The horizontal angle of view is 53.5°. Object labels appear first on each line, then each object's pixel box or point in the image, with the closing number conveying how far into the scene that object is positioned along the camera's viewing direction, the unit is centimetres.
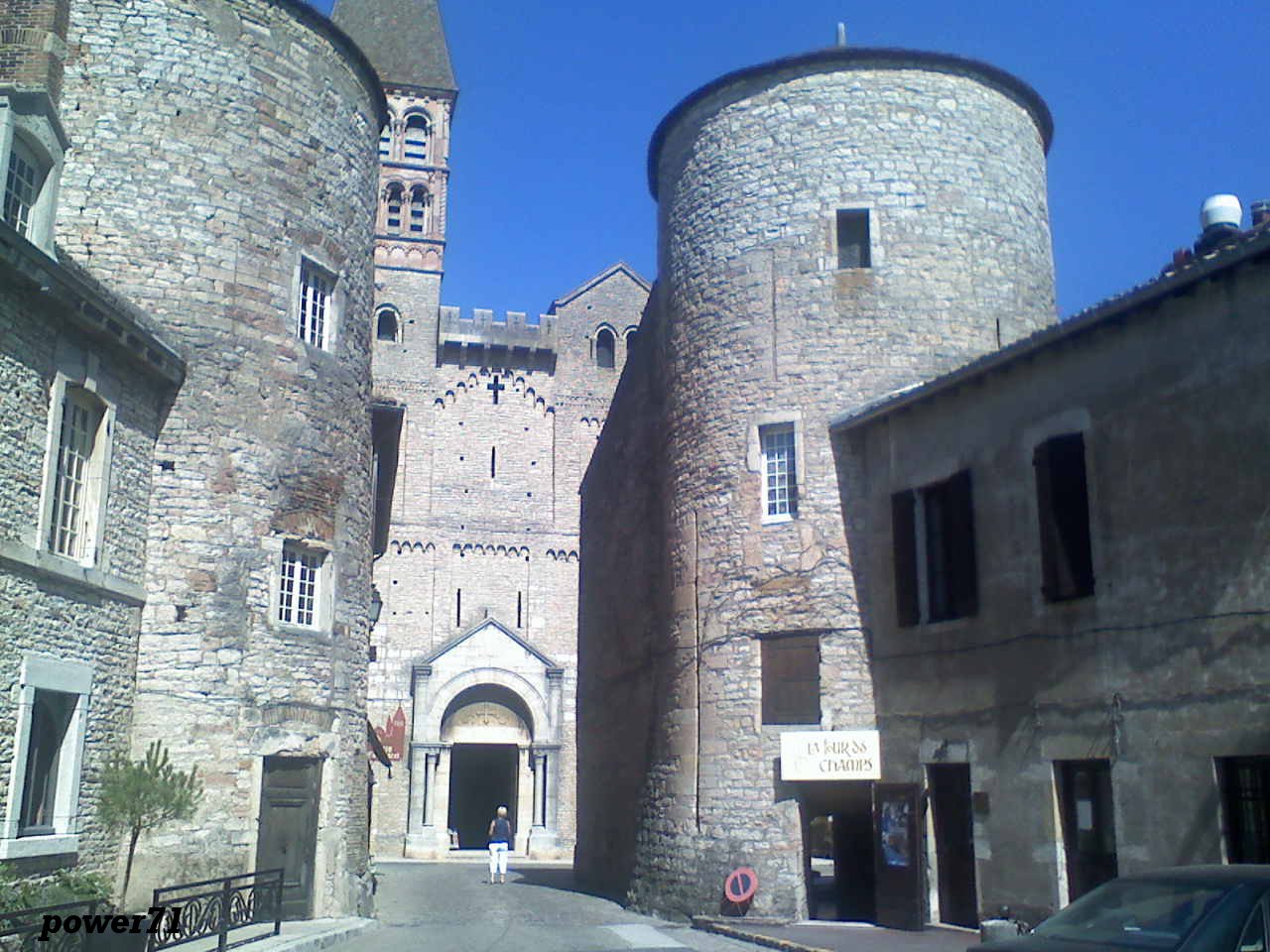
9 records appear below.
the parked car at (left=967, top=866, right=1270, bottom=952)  661
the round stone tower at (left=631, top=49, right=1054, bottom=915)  1698
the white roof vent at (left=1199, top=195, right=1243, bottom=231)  1614
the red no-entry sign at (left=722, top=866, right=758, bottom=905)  1641
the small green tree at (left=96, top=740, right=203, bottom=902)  1297
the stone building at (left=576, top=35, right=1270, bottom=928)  1198
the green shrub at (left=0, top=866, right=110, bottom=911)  1080
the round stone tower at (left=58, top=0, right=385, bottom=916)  1495
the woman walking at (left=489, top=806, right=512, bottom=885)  2580
